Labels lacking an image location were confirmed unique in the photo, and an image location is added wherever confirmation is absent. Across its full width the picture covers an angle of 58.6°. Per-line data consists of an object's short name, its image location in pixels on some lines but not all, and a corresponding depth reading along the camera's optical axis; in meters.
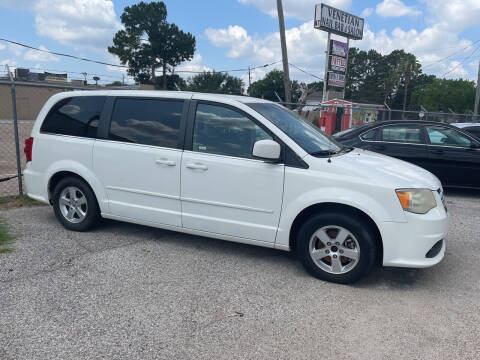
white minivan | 3.88
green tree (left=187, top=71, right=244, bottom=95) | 68.81
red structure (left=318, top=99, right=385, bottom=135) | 14.99
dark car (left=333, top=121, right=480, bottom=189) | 7.87
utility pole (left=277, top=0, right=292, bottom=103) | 14.79
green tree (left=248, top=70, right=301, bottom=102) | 87.56
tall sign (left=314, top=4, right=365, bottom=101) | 20.05
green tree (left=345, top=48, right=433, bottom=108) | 89.00
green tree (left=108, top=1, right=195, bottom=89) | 66.25
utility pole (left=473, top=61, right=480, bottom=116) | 25.57
